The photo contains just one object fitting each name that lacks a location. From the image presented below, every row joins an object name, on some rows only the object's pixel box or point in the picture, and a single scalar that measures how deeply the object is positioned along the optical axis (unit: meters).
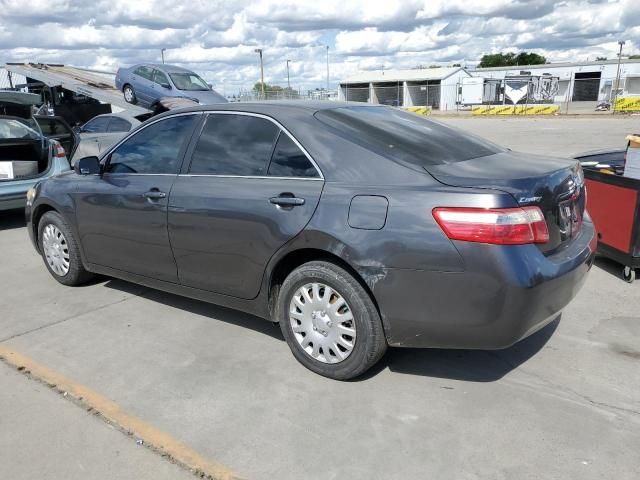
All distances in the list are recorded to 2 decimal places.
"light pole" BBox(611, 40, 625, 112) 33.07
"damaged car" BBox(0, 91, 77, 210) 7.62
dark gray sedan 2.85
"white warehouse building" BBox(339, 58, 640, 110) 46.50
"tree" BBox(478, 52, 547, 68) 94.88
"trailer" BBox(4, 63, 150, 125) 16.66
